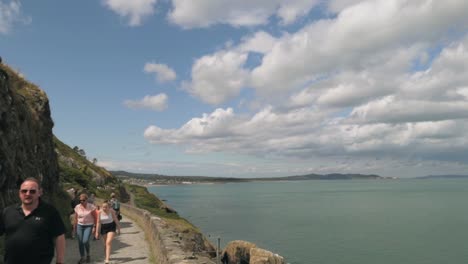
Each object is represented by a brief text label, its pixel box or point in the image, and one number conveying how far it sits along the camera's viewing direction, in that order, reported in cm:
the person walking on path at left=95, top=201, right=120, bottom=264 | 1268
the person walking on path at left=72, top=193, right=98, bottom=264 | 1240
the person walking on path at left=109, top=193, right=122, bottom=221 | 2011
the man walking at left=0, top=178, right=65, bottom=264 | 514
